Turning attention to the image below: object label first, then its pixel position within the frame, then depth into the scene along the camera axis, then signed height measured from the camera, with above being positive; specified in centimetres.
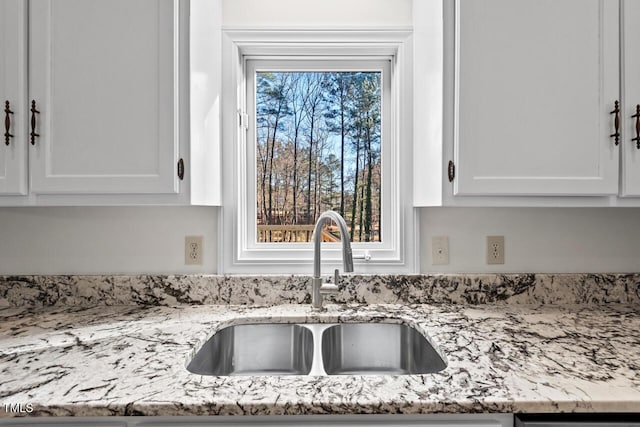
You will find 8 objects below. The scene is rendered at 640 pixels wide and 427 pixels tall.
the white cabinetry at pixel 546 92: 119 +39
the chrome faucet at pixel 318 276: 135 -21
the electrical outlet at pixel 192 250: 151 -13
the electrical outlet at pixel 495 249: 153 -12
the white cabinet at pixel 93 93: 118 +39
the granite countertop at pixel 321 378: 76 -35
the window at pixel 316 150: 157 +29
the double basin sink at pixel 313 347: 129 -45
